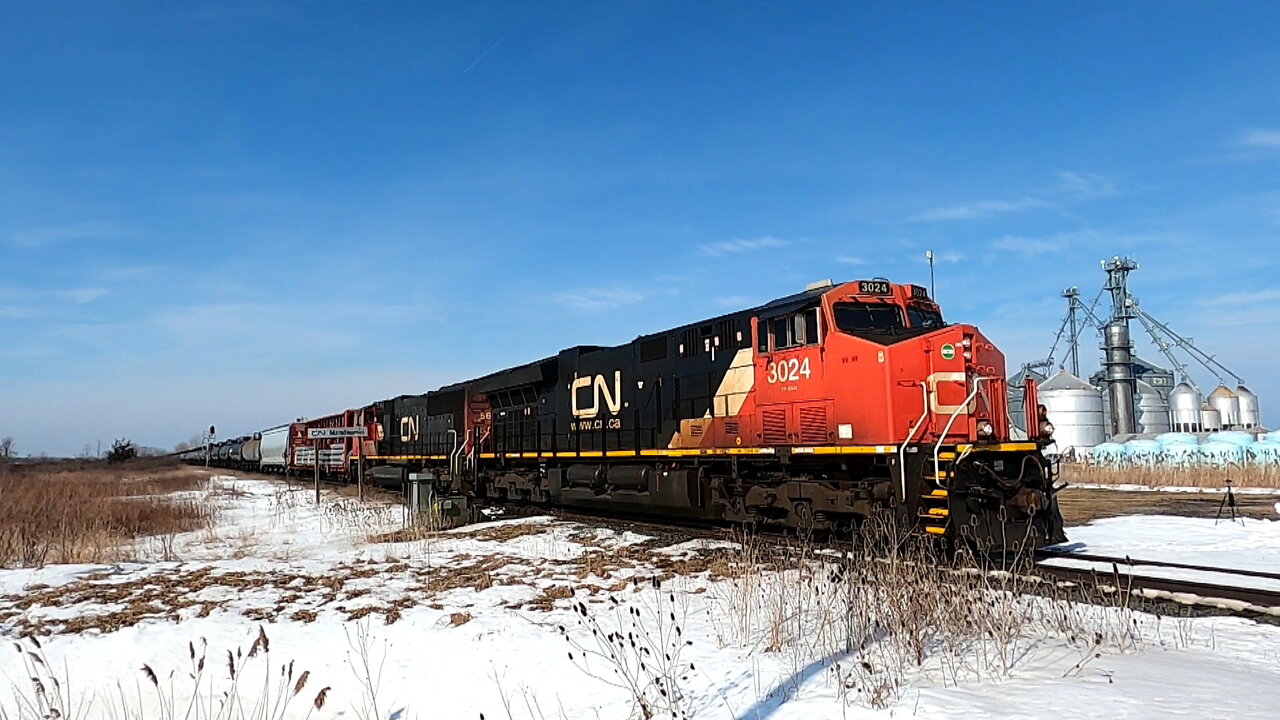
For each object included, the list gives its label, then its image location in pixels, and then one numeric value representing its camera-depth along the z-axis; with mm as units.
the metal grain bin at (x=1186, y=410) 64562
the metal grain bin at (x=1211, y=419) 63969
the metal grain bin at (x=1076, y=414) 52156
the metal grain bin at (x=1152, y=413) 63344
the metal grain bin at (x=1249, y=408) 66625
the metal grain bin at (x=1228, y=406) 65750
